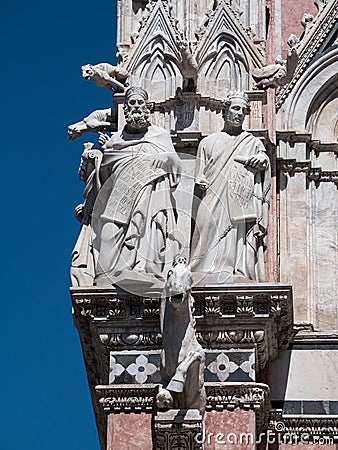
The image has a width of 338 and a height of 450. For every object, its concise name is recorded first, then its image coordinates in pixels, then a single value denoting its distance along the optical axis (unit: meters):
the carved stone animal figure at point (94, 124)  18.36
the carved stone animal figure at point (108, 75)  18.28
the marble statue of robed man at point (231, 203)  17.11
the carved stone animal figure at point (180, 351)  16.06
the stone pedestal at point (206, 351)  16.62
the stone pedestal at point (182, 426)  16.06
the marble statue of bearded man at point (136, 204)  17.05
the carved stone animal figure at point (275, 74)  18.19
